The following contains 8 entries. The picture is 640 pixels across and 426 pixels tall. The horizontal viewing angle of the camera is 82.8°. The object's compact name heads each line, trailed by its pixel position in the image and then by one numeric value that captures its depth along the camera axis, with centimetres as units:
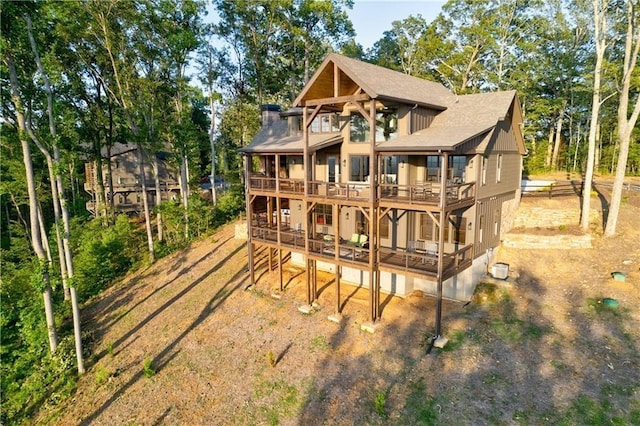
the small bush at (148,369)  1641
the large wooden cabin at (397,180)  1661
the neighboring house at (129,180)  4144
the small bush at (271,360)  1570
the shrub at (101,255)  2709
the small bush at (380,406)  1247
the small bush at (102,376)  1706
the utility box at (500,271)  1848
